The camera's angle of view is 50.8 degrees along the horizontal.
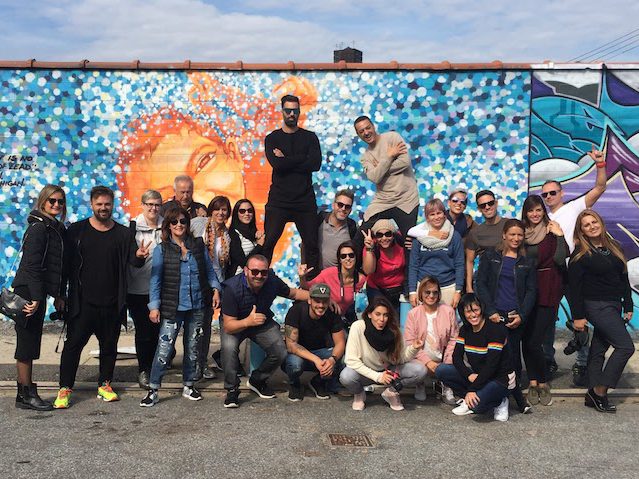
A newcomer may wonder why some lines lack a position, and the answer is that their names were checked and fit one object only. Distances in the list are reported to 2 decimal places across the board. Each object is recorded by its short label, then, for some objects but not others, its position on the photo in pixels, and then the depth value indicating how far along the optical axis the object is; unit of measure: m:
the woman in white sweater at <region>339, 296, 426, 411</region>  5.86
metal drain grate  4.93
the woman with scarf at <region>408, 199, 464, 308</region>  6.45
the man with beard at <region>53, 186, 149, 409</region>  5.84
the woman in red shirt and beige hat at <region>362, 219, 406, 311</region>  6.48
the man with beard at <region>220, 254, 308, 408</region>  5.98
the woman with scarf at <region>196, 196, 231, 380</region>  6.44
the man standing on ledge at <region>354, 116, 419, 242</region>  7.13
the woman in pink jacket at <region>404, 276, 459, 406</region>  6.10
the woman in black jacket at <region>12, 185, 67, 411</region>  5.61
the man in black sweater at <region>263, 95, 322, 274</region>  7.07
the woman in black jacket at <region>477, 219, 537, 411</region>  6.01
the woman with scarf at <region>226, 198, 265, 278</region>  6.63
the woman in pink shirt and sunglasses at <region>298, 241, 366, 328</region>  6.32
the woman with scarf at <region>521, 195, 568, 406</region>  6.19
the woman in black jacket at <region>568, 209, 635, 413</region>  6.00
